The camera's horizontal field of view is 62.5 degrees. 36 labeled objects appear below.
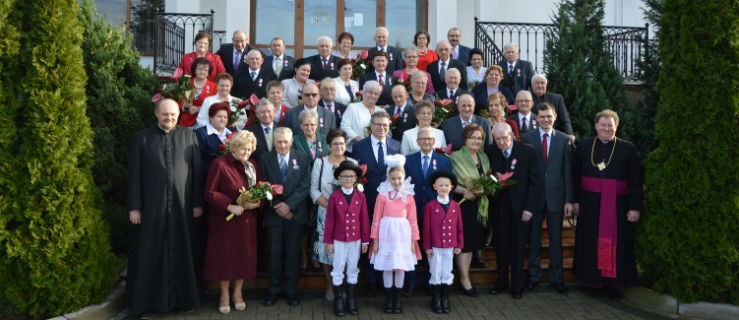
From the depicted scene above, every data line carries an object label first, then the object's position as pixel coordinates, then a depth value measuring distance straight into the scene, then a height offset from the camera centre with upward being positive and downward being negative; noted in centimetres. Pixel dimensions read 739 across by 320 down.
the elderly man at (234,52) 954 +170
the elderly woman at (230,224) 591 -63
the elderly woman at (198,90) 799 +93
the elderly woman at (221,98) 747 +78
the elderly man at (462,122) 712 +47
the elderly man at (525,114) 759 +61
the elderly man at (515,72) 937 +139
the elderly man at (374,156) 648 +5
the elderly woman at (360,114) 733 +57
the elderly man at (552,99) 819 +86
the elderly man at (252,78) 878 +119
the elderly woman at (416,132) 678 +33
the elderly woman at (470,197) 642 -37
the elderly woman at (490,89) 846 +104
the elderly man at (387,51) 949 +176
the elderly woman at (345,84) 828 +106
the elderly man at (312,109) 718 +56
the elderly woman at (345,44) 951 +182
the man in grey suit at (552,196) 672 -37
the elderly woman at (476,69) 950 +146
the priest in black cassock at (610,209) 643 -49
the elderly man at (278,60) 906 +150
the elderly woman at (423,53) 984 +178
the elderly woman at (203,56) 894 +153
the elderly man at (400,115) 757 +58
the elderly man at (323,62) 918 +150
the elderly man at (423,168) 640 -7
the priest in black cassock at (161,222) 575 -60
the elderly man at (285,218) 621 -59
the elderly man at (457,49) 998 +187
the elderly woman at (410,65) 871 +140
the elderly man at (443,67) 913 +144
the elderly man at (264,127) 679 +37
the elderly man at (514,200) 657 -41
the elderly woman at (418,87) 793 +97
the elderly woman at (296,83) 828 +106
